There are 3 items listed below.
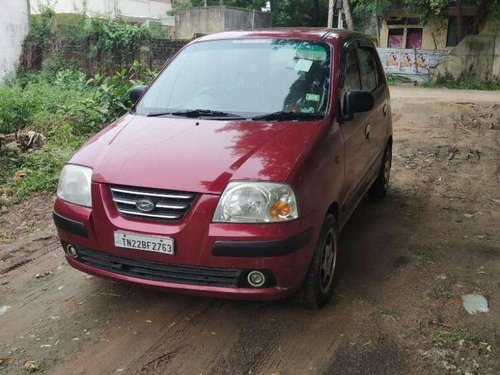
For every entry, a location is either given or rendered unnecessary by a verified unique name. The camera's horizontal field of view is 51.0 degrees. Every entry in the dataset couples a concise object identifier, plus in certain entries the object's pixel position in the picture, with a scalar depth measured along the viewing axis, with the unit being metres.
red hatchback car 2.95
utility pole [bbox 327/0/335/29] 19.88
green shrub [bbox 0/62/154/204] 6.43
